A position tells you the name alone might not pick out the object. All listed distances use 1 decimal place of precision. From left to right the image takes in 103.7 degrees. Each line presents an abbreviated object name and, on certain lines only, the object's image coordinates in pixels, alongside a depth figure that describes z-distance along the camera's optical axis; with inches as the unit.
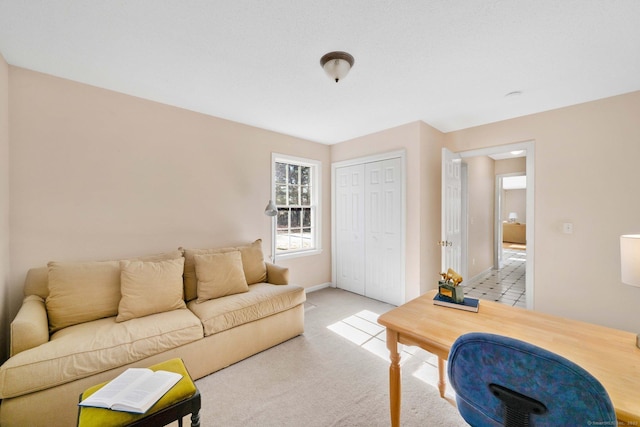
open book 45.1
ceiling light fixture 74.1
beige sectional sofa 58.8
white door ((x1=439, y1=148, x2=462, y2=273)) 129.7
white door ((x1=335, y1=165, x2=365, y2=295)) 160.2
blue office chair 28.8
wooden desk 36.2
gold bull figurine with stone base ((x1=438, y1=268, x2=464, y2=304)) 64.6
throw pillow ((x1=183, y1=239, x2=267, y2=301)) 102.3
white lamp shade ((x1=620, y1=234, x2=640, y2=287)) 48.8
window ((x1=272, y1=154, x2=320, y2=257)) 156.6
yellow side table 43.8
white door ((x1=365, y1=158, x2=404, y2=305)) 141.1
